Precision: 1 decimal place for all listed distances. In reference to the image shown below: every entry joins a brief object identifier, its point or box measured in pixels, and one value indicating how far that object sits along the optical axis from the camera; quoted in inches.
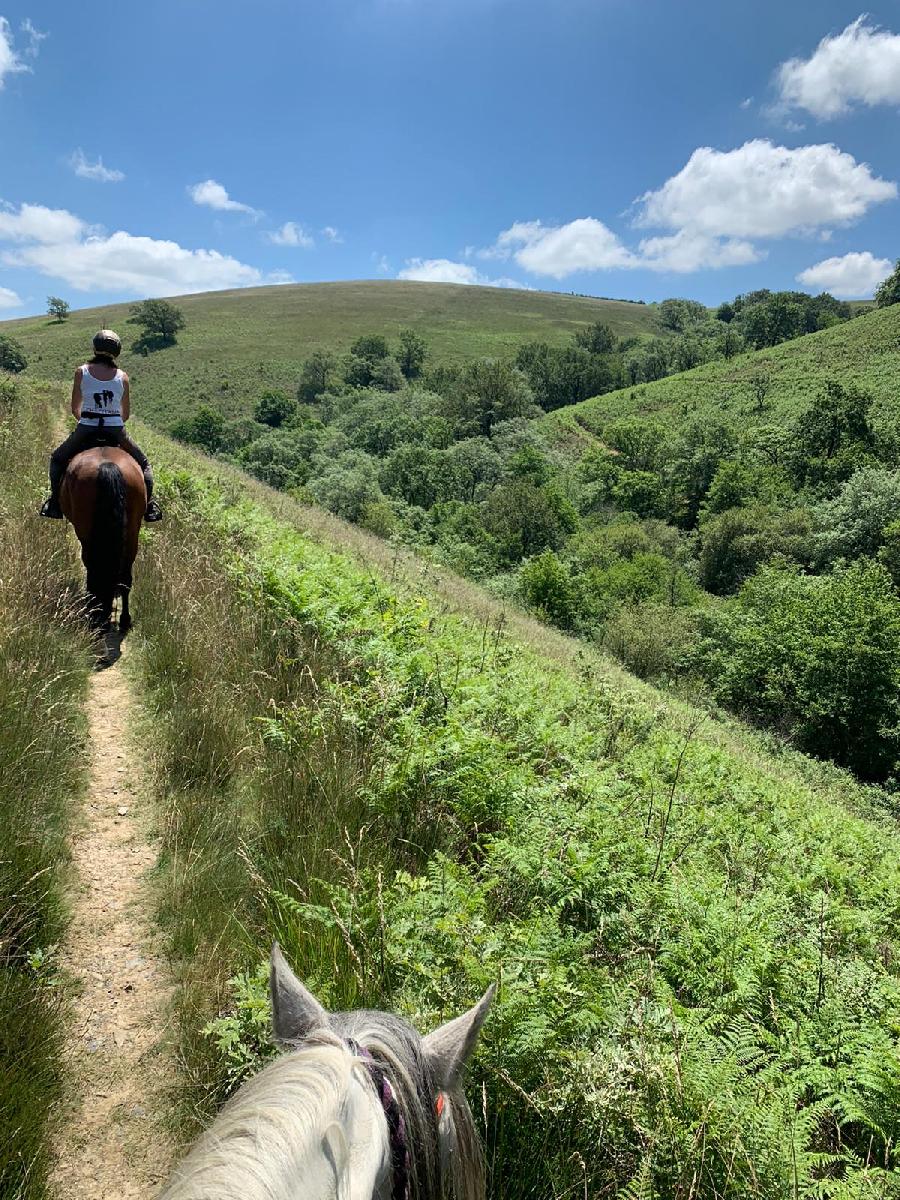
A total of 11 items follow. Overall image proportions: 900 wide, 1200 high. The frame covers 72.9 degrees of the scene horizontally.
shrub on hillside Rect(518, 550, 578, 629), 1278.3
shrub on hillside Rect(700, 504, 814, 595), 1611.7
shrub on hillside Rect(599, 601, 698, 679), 1100.5
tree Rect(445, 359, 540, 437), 2578.7
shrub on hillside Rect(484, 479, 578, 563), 1727.4
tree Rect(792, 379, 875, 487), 1923.0
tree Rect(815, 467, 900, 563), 1412.4
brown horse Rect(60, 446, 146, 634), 221.6
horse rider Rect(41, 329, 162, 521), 237.9
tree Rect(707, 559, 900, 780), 922.1
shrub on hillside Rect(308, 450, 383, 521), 1707.7
